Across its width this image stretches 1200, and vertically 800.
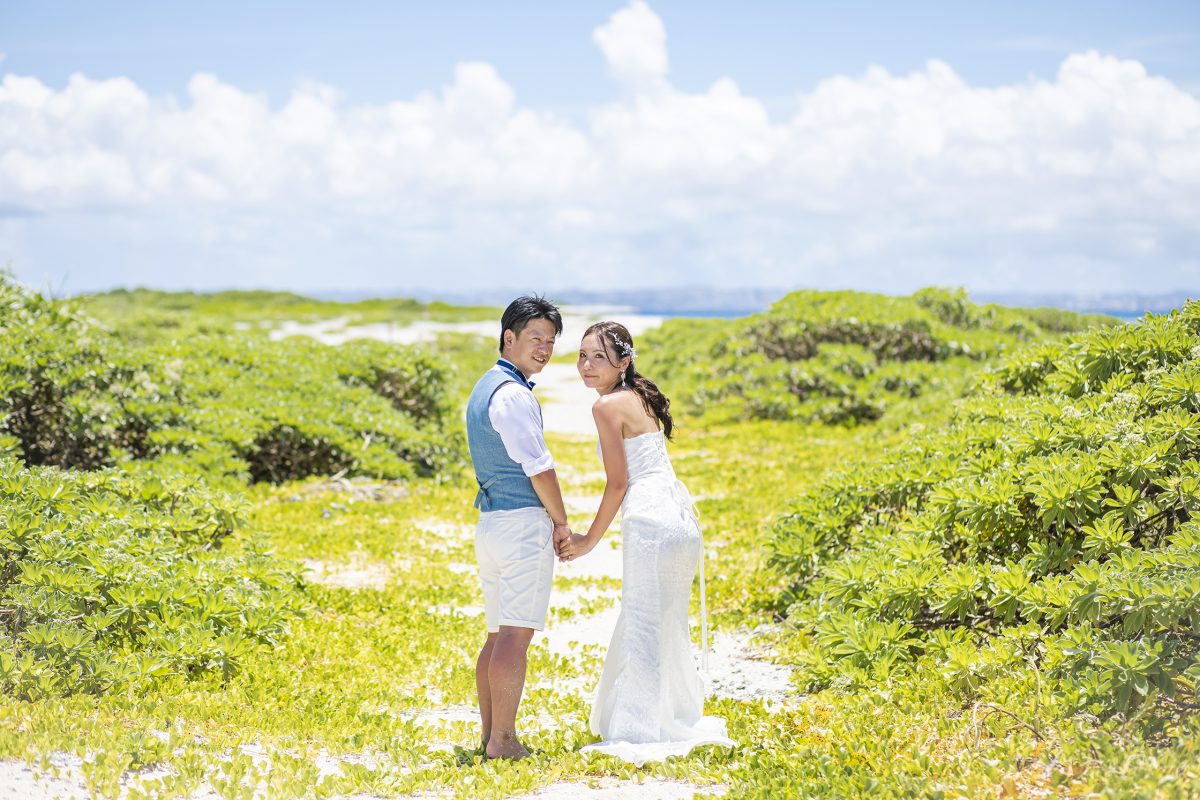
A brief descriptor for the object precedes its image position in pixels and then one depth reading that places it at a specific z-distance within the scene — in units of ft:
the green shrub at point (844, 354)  75.31
